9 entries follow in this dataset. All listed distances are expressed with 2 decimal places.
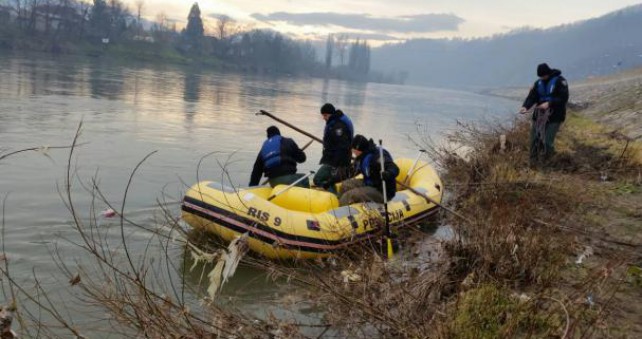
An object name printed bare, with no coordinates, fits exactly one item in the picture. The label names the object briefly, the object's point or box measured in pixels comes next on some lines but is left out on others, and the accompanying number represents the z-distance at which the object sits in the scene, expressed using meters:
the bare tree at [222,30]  119.00
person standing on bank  9.14
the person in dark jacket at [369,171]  6.94
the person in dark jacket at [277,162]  7.68
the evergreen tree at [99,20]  82.94
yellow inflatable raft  6.03
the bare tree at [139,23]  99.53
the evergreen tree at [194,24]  106.00
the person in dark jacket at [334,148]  8.47
